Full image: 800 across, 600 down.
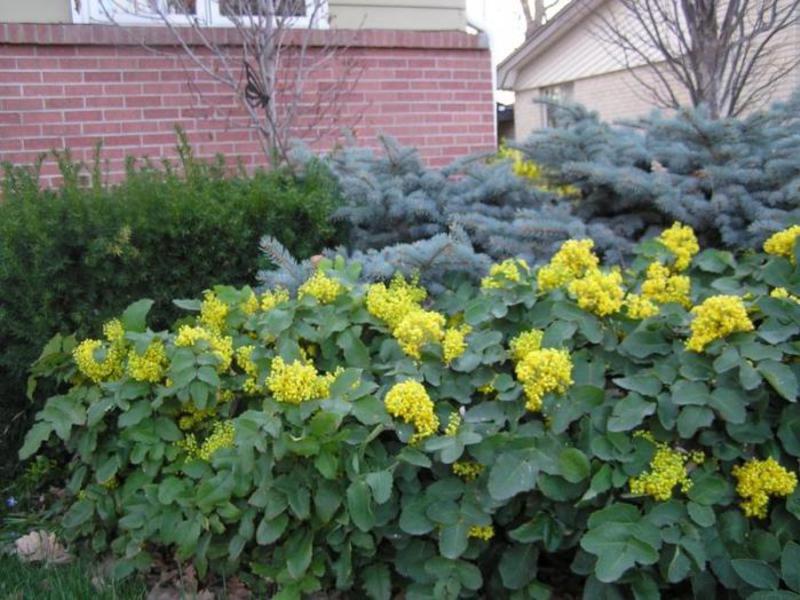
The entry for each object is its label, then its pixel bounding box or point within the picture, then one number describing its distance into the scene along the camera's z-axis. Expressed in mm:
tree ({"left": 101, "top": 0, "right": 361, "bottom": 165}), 5055
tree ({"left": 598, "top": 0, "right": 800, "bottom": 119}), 5168
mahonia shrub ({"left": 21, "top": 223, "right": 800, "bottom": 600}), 2207
